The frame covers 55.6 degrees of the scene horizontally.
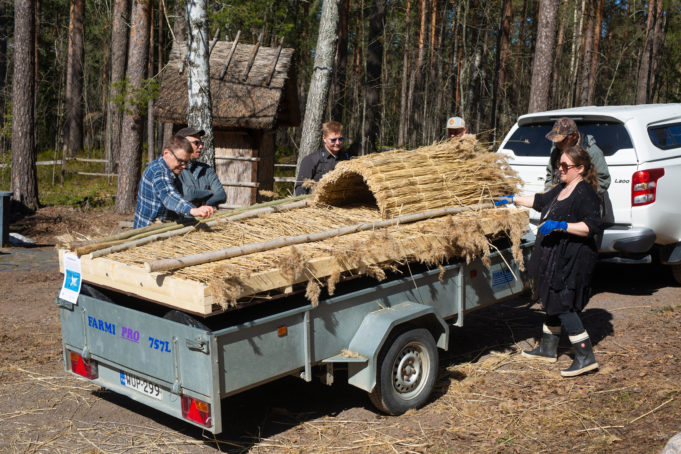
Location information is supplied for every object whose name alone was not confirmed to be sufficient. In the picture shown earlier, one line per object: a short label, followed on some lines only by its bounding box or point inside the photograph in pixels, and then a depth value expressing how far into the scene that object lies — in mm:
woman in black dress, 5441
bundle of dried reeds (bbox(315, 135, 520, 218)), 5586
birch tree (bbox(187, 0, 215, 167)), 8453
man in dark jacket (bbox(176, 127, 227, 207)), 5809
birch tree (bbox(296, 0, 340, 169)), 10312
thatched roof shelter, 14062
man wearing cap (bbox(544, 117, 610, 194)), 6309
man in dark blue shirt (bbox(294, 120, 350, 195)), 7281
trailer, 3924
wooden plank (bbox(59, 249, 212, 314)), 3756
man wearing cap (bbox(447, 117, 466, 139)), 7907
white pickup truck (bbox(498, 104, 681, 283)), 7453
